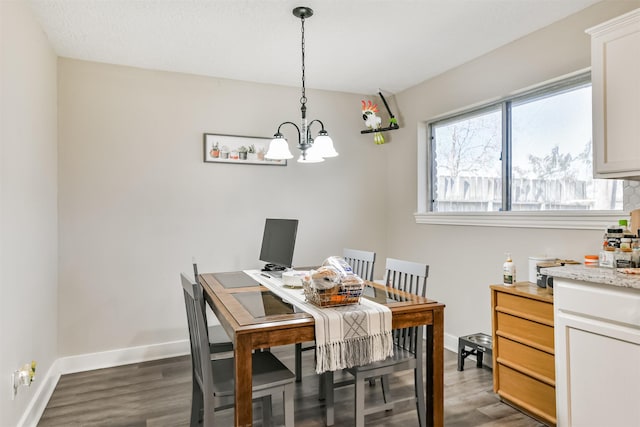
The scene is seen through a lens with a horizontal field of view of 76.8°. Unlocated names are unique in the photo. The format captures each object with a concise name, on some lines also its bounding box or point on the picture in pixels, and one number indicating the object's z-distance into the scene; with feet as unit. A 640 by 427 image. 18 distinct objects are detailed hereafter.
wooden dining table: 5.50
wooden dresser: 7.38
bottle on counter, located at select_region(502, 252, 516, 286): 8.61
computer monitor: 9.03
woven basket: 6.40
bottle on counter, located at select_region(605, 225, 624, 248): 6.68
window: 8.53
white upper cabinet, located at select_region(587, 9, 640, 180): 6.45
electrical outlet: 6.80
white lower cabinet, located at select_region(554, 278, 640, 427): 5.74
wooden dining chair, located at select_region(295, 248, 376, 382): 9.47
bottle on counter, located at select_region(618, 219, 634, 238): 6.66
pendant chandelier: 7.80
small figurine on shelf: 12.42
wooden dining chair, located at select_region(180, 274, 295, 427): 5.85
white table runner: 5.88
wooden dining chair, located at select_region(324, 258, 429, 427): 6.63
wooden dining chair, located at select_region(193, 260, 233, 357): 7.54
